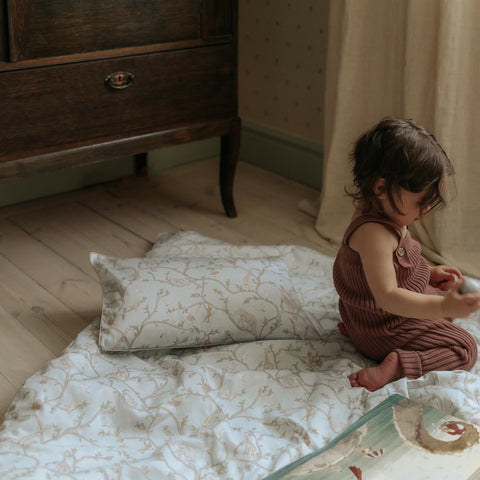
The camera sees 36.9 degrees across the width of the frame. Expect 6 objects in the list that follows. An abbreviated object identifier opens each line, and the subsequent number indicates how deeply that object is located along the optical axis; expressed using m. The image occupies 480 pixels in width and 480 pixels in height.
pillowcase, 1.41
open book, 1.08
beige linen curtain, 1.69
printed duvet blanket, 1.13
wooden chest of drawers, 1.60
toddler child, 1.20
